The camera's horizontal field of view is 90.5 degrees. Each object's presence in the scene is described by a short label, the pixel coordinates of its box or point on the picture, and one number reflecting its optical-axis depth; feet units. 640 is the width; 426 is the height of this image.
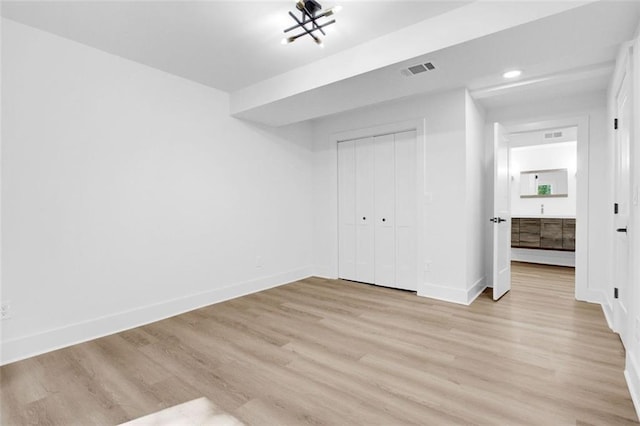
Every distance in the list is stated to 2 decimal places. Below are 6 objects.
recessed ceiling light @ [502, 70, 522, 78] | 10.50
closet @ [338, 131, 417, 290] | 13.82
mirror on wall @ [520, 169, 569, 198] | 20.84
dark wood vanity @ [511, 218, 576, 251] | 18.81
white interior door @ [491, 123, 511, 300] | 12.41
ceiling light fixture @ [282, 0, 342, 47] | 7.04
